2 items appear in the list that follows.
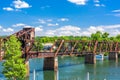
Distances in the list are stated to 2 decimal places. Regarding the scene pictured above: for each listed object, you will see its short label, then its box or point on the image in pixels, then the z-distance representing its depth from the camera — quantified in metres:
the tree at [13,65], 35.38
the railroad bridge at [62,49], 54.48
